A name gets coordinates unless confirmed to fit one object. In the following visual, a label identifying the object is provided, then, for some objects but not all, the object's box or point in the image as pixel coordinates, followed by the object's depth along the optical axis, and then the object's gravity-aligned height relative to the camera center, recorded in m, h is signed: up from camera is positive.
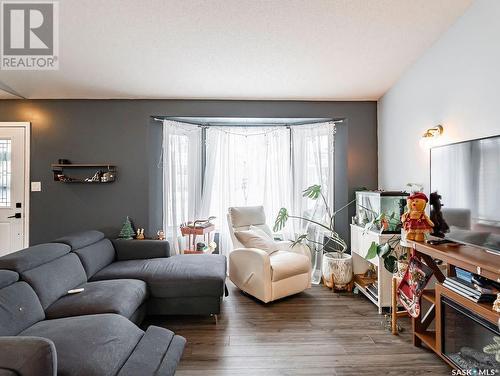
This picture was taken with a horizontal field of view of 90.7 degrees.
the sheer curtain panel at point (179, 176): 3.37 +0.18
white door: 3.02 +0.03
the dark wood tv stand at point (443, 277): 1.34 -0.63
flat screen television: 1.50 -0.01
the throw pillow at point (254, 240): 2.90 -0.62
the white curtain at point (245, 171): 3.66 +0.26
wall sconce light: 2.21 +0.48
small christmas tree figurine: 3.00 -0.53
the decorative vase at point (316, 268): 3.26 -1.08
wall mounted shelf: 3.03 +0.23
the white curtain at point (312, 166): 3.36 +0.31
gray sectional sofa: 1.18 -0.81
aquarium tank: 2.46 -0.23
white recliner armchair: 2.60 -0.86
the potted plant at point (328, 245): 2.91 -0.77
